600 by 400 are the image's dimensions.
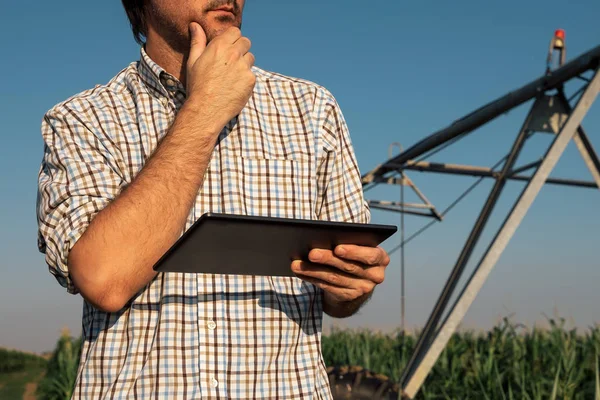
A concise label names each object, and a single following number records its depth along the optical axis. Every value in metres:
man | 1.64
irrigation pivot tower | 5.79
